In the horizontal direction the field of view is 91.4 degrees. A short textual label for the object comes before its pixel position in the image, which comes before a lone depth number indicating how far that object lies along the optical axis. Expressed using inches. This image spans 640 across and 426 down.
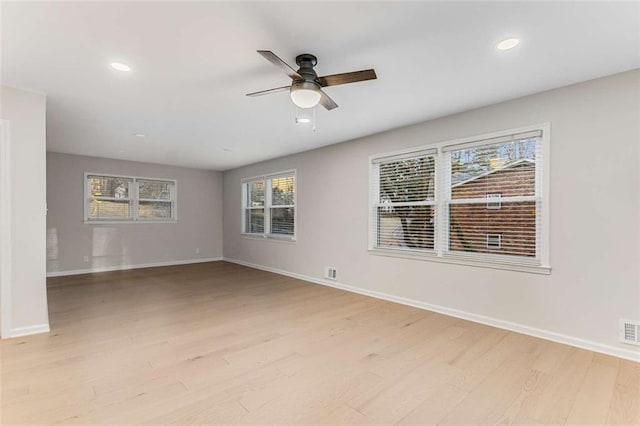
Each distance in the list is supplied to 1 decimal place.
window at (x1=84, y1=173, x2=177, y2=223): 257.3
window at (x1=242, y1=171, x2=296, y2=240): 248.2
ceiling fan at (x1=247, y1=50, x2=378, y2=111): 88.3
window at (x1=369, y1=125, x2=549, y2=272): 126.0
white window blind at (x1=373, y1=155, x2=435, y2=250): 160.4
